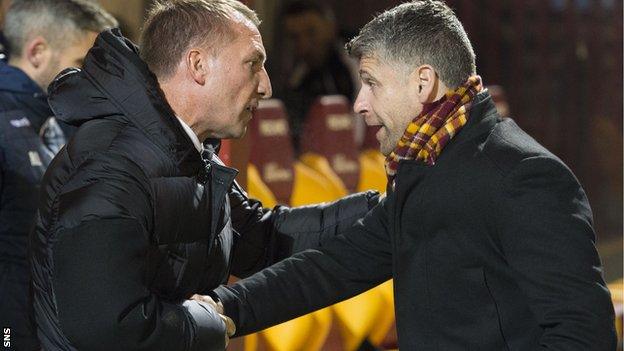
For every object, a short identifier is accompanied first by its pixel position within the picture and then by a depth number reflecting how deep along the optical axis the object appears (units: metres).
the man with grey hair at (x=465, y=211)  4.96
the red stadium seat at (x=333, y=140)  12.25
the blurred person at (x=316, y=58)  14.59
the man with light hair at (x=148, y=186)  5.08
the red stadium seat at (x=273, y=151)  10.74
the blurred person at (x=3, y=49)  8.39
